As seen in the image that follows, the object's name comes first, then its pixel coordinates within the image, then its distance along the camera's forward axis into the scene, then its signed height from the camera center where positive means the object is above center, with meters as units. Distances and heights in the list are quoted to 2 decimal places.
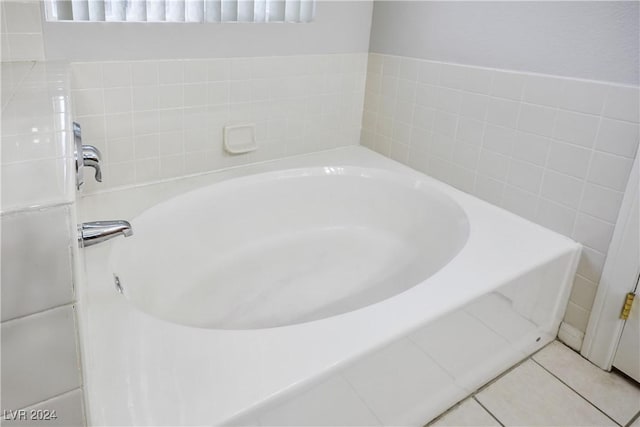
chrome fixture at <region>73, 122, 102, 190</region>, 1.08 -0.30
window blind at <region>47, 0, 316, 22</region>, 1.51 +0.09
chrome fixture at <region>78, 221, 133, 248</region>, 1.00 -0.41
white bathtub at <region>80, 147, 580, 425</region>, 0.91 -0.63
